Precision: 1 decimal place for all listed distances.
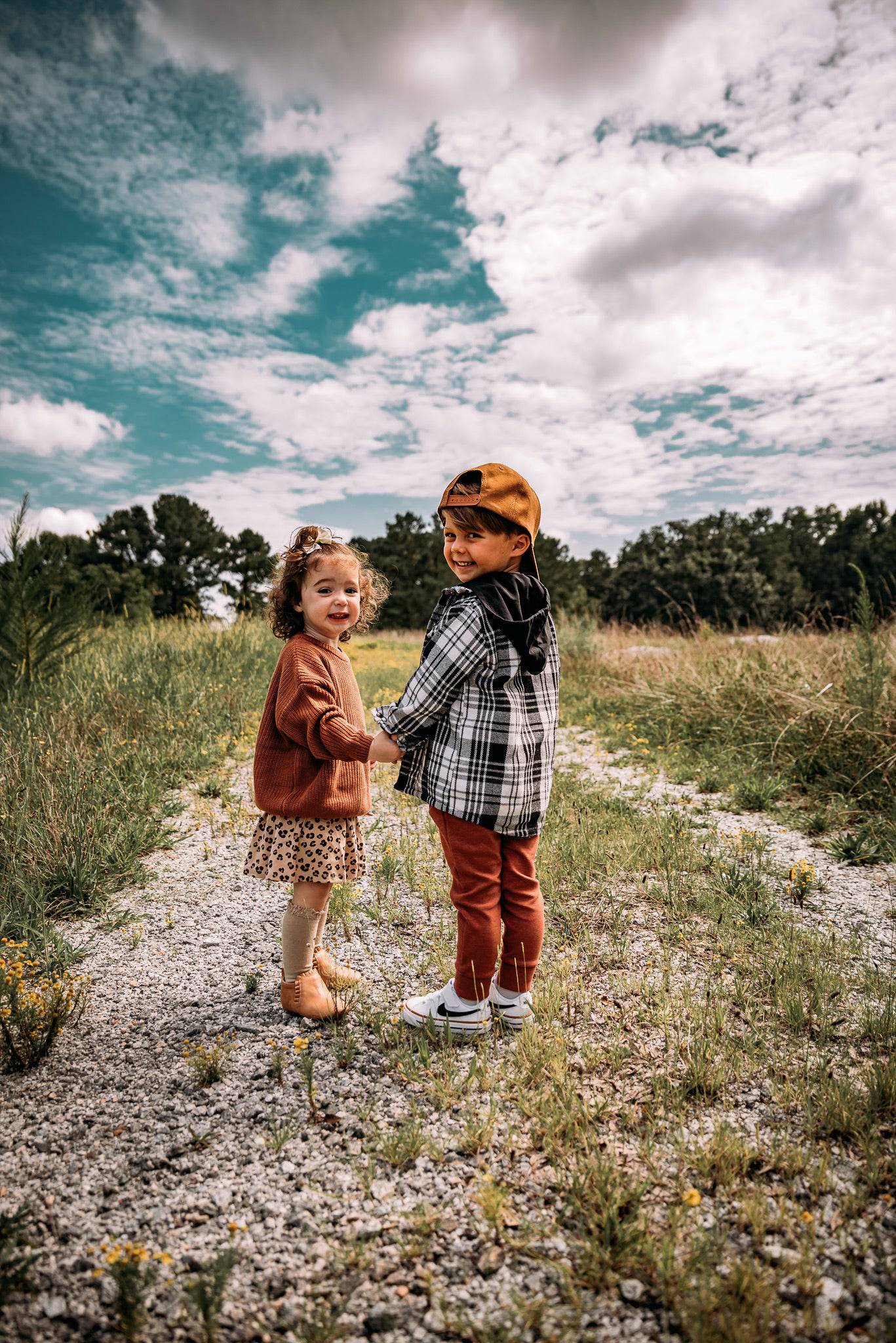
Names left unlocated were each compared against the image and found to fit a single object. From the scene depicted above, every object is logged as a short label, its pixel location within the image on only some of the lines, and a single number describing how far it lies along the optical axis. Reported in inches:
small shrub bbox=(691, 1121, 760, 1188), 72.0
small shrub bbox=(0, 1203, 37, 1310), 59.7
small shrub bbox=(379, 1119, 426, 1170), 76.0
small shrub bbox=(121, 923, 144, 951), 126.8
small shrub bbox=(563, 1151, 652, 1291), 62.9
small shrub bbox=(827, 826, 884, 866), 169.6
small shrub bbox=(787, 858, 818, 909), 145.4
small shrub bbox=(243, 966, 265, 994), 111.7
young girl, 92.3
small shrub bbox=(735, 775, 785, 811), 210.4
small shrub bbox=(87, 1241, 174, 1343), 57.8
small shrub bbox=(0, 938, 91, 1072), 92.6
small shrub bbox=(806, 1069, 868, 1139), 77.7
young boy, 89.0
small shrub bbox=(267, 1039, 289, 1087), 90.0
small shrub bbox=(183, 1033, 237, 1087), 89.4
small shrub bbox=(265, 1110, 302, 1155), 78.0
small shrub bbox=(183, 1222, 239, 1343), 57.6
